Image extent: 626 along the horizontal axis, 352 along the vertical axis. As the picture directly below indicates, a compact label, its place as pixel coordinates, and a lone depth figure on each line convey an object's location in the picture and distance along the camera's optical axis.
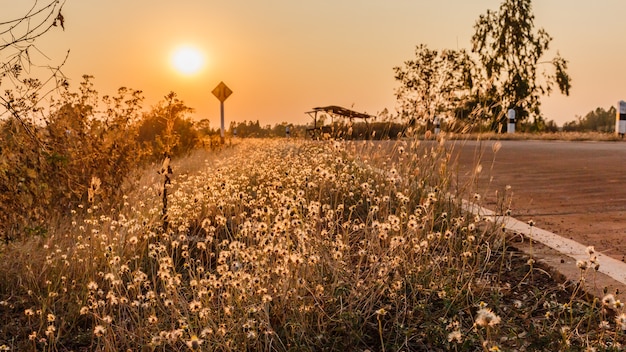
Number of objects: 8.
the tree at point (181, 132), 20.08
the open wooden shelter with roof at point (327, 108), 24.11
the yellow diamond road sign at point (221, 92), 24.67
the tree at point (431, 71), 38.84
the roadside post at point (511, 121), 27.92
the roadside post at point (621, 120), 21.33
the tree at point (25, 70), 4.20
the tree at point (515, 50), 38.69
